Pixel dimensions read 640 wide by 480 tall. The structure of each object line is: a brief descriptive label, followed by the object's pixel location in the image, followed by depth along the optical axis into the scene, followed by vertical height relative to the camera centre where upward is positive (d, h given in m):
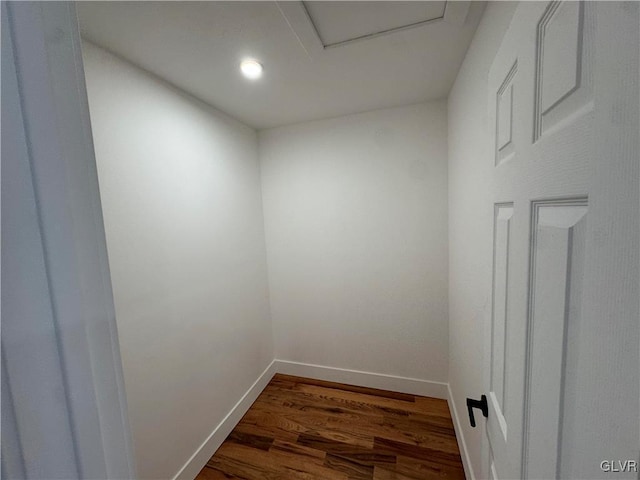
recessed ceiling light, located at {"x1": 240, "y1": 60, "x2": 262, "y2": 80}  1.27 +0.84
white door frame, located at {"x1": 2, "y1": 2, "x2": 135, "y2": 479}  0.28 -0.04
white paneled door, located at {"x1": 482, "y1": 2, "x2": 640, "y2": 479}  0.24 -0.05
